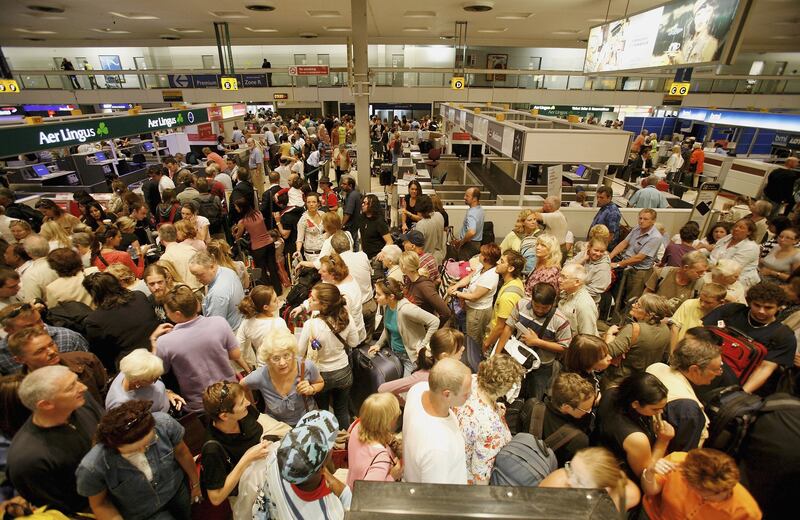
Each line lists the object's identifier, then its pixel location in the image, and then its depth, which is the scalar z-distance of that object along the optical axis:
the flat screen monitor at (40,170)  9.08
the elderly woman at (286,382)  2.19
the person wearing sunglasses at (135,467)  1.58
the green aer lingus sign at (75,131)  4.78
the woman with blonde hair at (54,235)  3.86
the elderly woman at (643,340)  2.58
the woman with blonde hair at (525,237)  4.15
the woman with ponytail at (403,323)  2.89
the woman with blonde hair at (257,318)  2.69
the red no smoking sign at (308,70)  11.55
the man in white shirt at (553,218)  4.83
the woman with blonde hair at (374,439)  1.80
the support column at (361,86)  7.07
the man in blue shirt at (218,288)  3.06
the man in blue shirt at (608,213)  5.20
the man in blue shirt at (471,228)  5.02
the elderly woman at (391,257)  3.67
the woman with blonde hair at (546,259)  3.39
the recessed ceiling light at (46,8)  9.28
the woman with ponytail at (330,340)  2.62
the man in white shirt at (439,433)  1.66
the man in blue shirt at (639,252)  4.34
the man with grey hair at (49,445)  1.65
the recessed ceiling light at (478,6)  8.84
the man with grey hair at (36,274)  3.19
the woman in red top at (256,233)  4.79
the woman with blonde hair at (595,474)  1.35
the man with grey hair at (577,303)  2.89
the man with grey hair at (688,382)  1.91
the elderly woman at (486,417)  1.93
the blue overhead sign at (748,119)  14.35
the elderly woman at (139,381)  2.01
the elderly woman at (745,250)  3.88
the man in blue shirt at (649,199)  6.53
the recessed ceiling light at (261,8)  9.65
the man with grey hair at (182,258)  3.67
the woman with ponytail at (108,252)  3.69
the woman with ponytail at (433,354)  2.39
